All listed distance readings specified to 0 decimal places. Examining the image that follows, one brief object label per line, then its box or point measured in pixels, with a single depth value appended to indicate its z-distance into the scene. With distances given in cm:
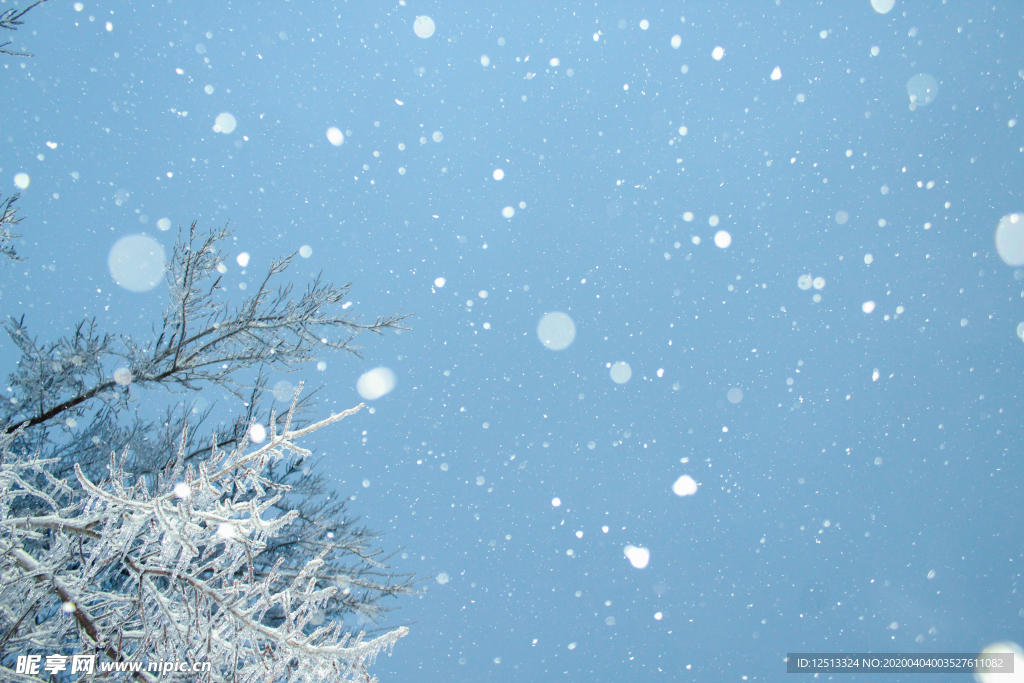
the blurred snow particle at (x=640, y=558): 5544
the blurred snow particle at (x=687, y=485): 5097
